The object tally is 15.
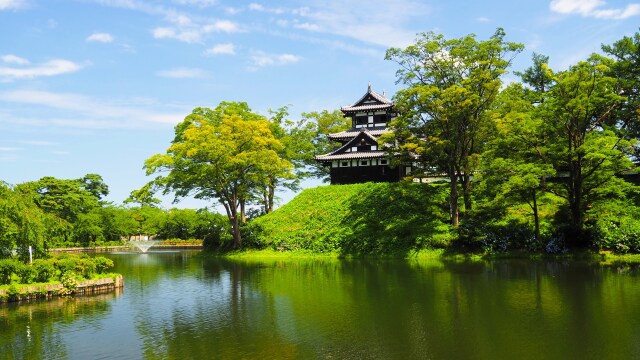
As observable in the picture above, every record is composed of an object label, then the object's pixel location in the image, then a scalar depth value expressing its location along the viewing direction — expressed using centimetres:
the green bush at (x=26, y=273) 2160
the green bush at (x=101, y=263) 2506
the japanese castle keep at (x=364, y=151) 5272
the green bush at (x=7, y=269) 2102
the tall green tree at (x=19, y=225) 2350
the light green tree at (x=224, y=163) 4519
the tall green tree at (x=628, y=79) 4380
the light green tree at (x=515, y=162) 3359
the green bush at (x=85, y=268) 2384
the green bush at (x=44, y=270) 2233
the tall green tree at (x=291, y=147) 6069
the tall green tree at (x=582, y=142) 3297
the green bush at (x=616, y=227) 3234
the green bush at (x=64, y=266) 2305
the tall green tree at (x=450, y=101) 3812
